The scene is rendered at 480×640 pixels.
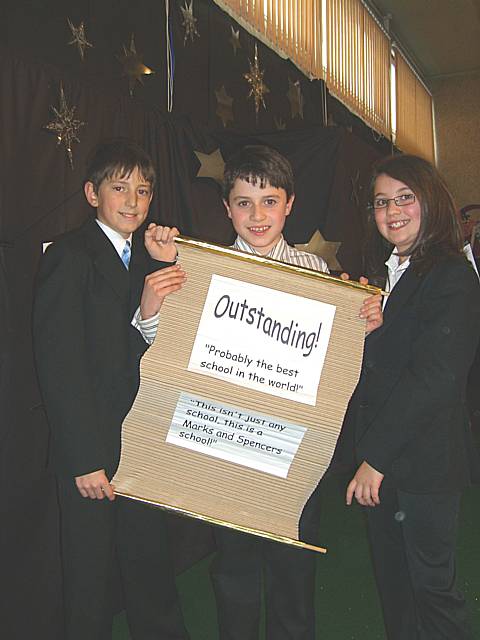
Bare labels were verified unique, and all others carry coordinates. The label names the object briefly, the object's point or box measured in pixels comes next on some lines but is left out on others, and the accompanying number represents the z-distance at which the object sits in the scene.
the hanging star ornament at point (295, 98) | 4.03
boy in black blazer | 1.62
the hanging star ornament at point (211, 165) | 2.80
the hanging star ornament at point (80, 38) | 2.19
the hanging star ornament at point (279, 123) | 3.86
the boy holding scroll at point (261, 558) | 1.68
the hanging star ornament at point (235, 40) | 3.40
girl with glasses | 1.48
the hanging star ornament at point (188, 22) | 2.98
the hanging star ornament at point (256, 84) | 3.59
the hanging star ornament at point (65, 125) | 2.05
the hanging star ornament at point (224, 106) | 3.25
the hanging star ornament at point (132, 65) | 2.50
